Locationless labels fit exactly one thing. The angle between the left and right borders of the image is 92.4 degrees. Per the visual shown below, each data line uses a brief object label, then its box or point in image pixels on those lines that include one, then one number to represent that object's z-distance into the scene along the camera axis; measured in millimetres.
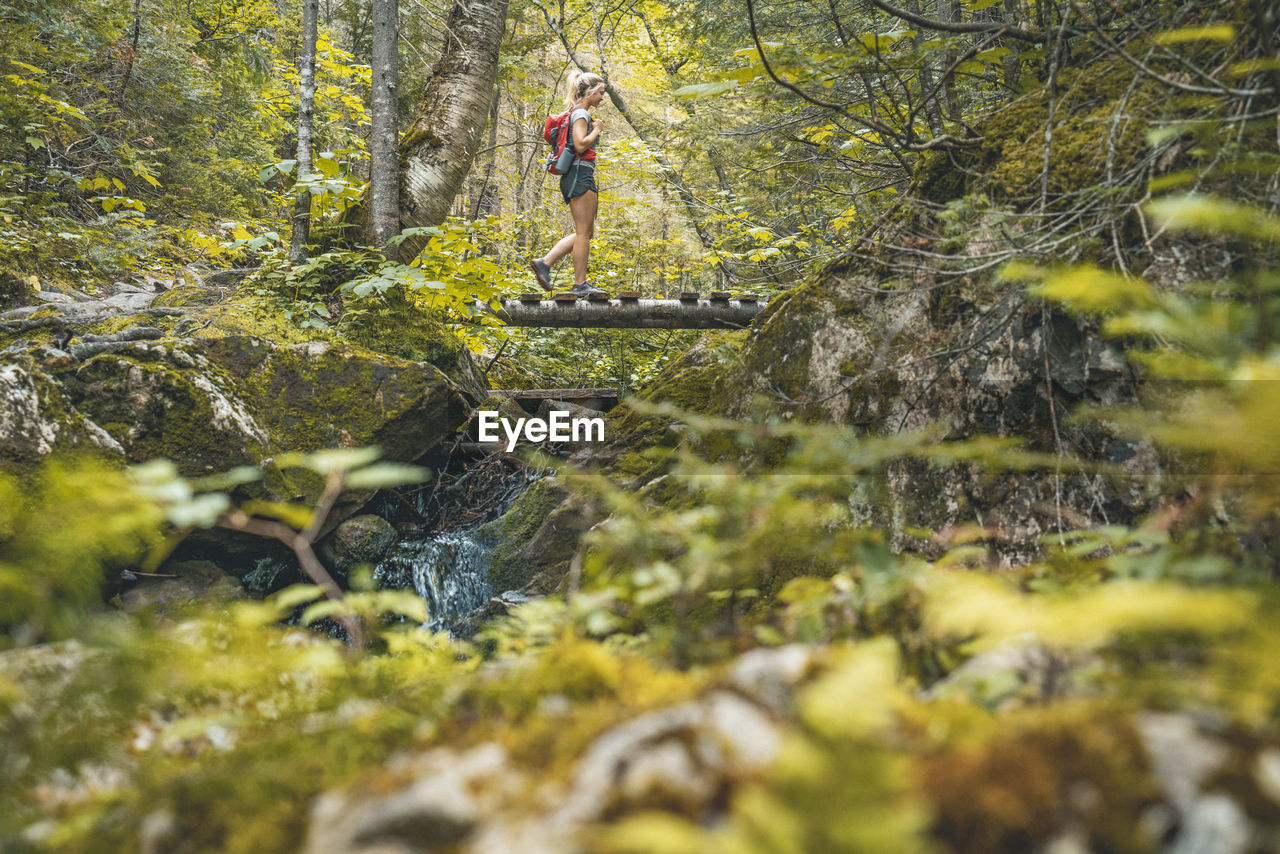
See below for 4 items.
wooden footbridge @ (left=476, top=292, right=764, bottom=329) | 8305
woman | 7453
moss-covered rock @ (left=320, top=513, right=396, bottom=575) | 5629
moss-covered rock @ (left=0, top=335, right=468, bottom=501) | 4008
